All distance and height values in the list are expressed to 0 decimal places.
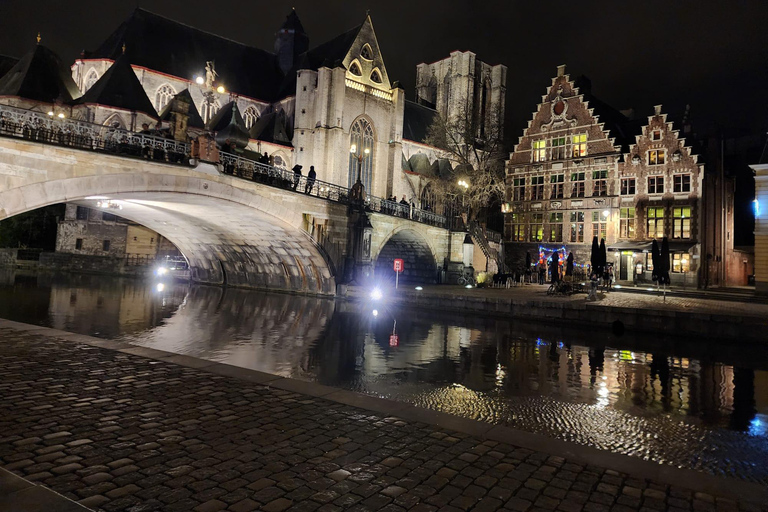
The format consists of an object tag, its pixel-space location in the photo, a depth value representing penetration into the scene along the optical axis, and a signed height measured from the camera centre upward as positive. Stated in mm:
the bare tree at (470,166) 35375 +8615
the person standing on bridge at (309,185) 24759 +4591
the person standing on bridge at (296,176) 23881 +4782
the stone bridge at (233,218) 15320 +2669
